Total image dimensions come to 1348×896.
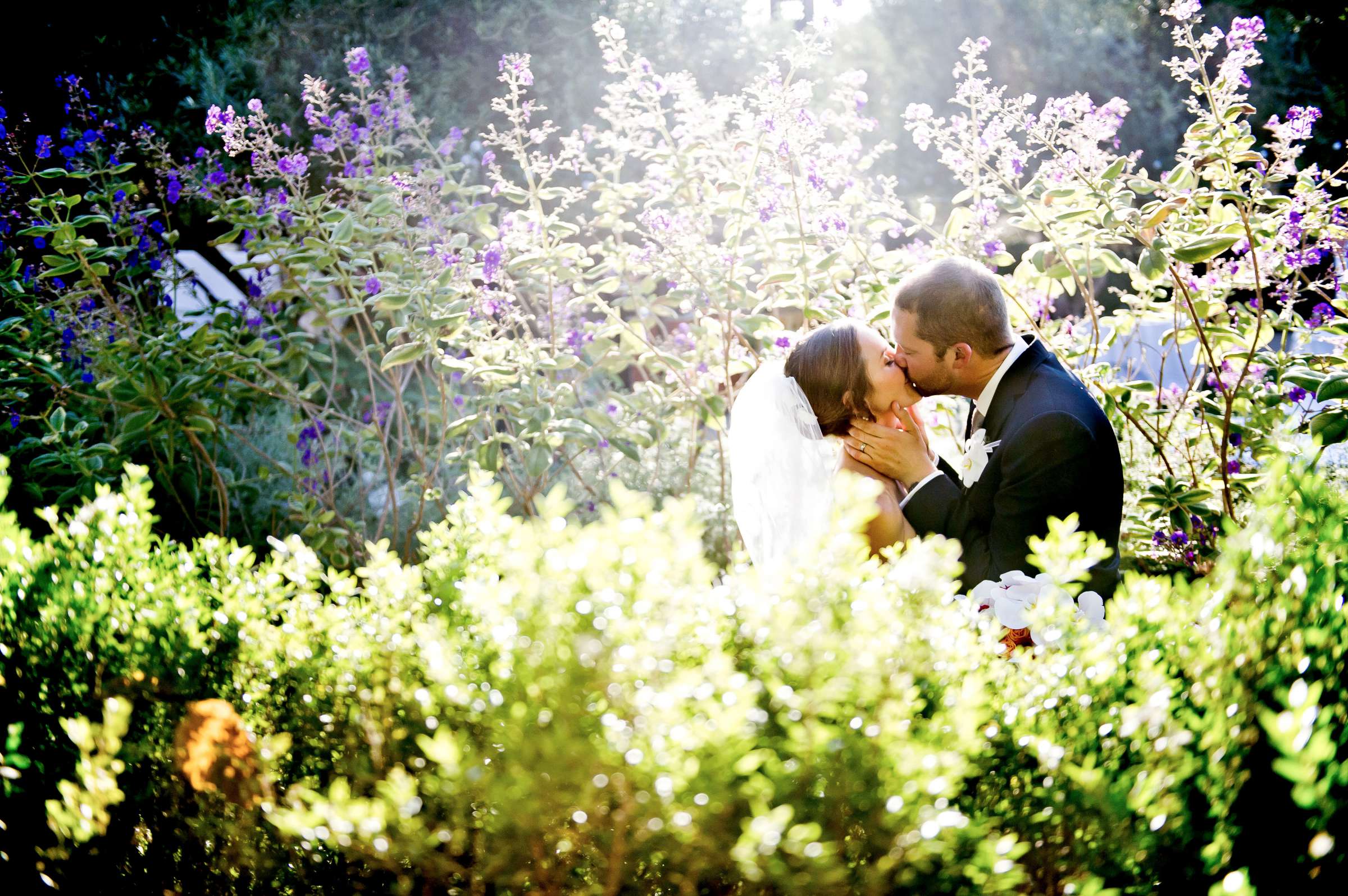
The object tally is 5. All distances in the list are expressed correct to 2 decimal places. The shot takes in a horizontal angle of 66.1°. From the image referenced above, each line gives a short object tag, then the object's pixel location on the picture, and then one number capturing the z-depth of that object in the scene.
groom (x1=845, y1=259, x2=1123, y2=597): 2.87
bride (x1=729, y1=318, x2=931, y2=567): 3.17
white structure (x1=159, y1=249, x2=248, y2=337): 7.05
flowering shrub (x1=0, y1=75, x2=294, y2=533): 3.97
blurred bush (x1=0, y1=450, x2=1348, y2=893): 1.29
